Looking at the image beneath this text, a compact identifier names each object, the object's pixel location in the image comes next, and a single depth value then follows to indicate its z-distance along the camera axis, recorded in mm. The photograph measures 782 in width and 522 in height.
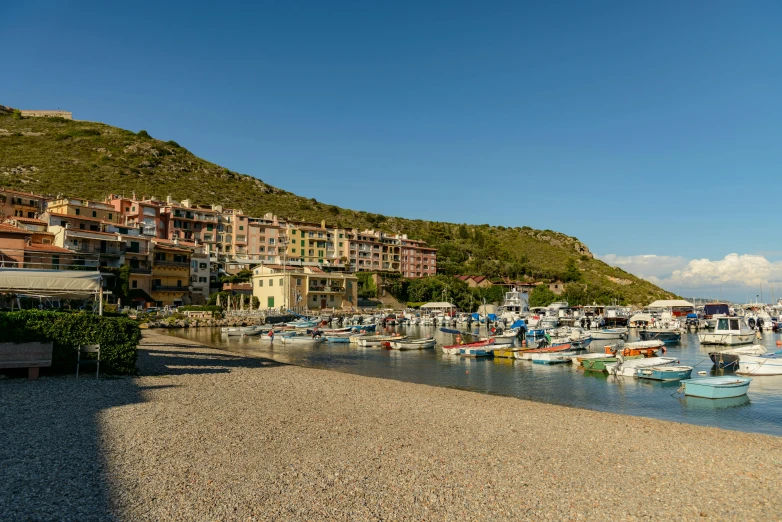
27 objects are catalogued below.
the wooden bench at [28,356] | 15984
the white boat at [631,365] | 28547
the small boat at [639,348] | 35875
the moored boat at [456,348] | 39716
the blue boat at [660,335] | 51203
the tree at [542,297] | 109125
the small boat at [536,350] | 36531
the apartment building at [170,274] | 72188
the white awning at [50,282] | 18203
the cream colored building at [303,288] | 81500
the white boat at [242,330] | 54638
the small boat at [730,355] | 31562
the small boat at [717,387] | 22016
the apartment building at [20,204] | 74438
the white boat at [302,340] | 49656
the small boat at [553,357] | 34938
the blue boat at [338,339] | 50500
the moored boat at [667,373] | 26953
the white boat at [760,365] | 28422
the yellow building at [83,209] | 73500
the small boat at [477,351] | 38531
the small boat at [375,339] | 46844
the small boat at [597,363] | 31003
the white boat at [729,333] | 46062
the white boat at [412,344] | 44469
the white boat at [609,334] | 51812
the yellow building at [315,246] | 107750
